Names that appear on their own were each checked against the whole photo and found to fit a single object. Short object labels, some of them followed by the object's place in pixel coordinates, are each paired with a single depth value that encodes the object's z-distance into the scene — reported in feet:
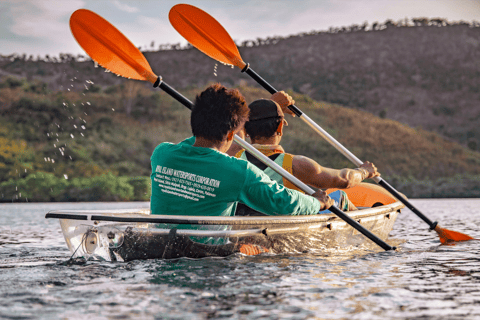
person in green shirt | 12.55
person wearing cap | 15.49
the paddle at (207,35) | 21.11
